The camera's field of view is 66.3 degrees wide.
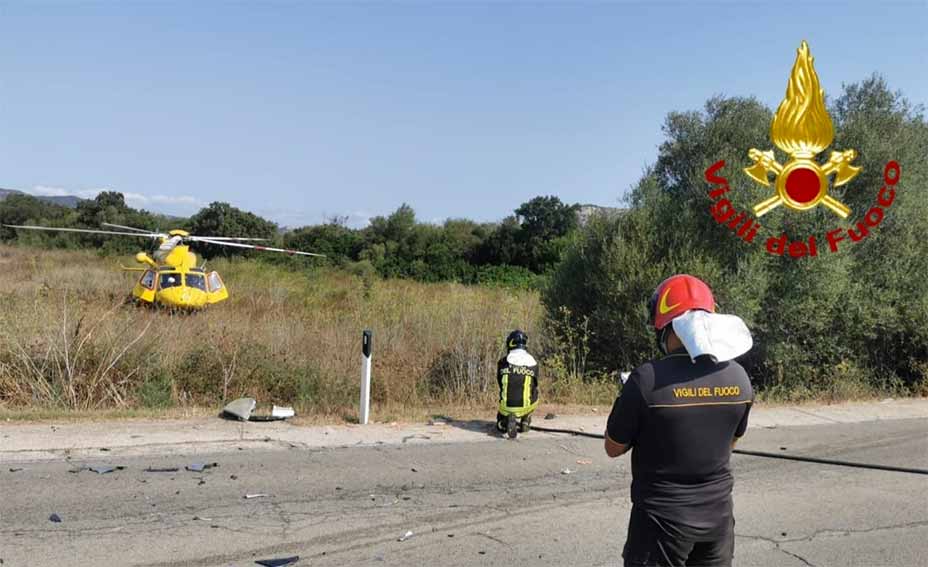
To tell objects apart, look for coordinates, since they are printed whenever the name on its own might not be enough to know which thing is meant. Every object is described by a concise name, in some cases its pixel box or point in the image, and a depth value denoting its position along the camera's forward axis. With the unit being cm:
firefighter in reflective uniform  863
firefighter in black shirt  287
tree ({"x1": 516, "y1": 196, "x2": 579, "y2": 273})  4856
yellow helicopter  2169
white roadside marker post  933
